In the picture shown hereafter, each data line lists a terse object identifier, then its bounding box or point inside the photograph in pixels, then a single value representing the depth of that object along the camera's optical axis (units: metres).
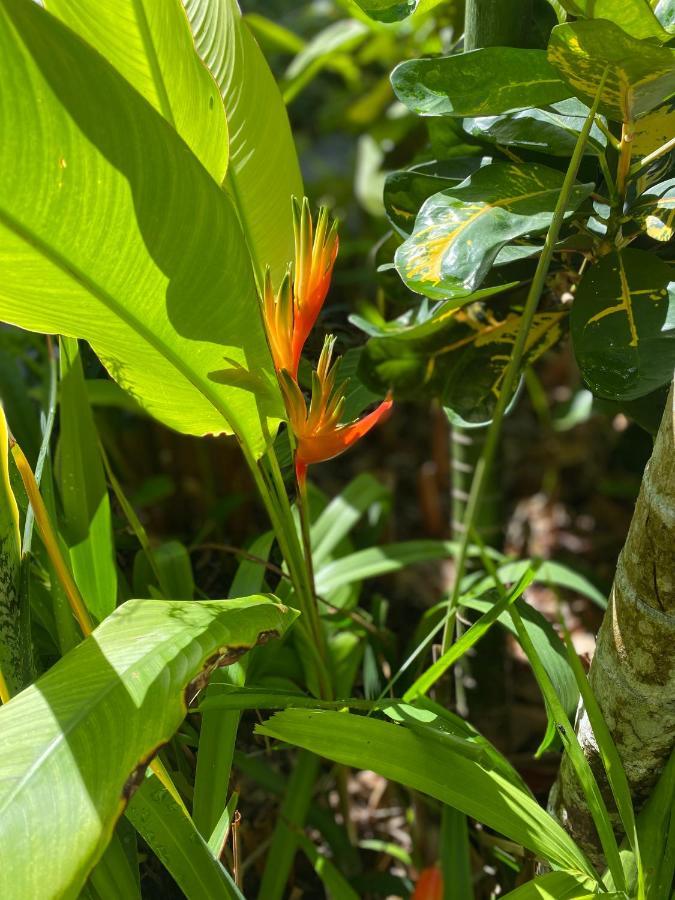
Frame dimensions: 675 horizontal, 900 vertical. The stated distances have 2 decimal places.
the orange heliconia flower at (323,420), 0.58
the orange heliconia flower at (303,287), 0.59
